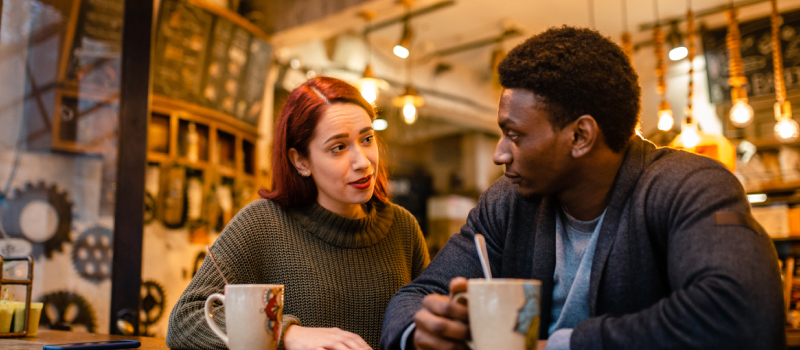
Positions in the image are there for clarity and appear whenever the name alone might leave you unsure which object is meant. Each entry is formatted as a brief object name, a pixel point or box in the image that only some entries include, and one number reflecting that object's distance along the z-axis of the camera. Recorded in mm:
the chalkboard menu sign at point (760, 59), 4977
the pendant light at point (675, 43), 3923
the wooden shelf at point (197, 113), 3545
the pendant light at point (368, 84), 4236
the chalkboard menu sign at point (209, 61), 3613
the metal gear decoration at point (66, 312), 2447
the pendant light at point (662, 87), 3584
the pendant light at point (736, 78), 3205
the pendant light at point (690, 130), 2805
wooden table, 1245
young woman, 1441
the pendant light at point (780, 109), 3287
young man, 797
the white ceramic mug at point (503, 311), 708
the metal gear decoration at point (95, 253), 2551
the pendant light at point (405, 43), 4309
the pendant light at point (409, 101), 4633
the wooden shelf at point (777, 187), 4015
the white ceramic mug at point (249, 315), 880
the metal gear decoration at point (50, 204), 2277
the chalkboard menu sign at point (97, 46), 2557
